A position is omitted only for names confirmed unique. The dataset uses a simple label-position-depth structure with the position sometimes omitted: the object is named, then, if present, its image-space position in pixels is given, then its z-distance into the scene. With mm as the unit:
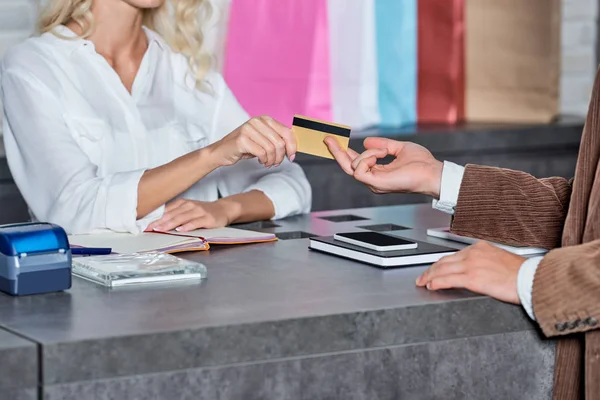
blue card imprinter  1829
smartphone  2032
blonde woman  2276
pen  2034
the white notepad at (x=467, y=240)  2086
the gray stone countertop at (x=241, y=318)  1706
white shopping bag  3388
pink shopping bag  3221
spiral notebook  2091
